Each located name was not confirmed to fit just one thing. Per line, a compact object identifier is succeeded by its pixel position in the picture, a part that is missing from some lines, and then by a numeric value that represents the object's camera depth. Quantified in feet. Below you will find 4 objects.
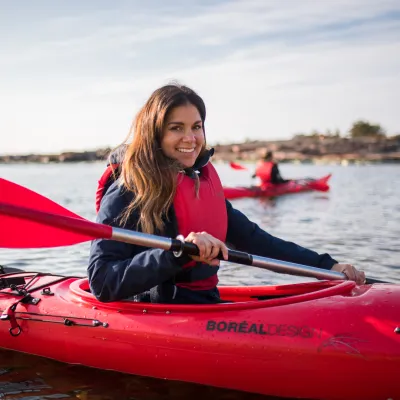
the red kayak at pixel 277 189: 43.42
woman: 9.84
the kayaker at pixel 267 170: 44.37
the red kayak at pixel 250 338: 9.57
